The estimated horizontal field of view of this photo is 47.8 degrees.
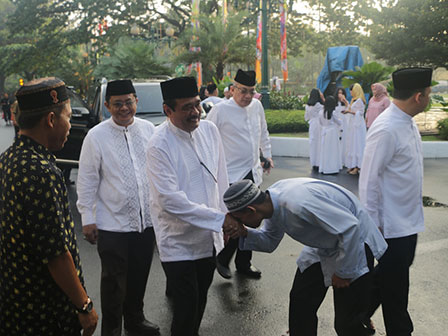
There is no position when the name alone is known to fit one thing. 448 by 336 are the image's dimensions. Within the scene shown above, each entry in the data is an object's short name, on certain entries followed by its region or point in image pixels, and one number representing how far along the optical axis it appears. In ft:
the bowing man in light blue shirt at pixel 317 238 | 9.02
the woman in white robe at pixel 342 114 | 40.70
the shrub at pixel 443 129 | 47.80
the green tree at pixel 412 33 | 72.84
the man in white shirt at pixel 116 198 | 12.22
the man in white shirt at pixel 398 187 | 11.25
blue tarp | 50.19
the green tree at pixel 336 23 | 122.11
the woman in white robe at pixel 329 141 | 38.40
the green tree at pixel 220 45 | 87.15
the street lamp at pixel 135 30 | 97.81
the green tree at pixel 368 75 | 45.10
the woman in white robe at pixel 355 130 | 39.14
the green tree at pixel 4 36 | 112.75
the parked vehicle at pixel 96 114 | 30.99
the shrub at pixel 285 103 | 74.18
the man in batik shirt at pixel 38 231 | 6.78
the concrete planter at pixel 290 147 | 48.19
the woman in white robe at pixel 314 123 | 40.09
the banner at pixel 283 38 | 93.01
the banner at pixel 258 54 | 81.67
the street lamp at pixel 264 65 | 55.04
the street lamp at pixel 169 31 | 97.05
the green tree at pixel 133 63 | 74.02
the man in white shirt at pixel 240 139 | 17.30
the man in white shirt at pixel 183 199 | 10.63
